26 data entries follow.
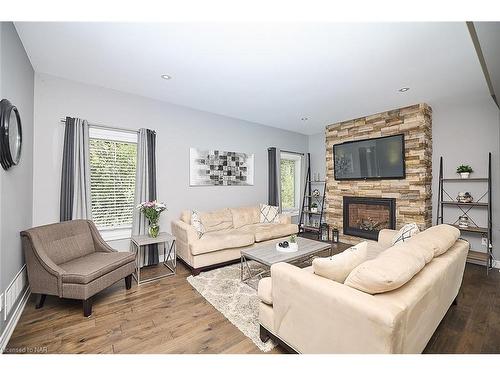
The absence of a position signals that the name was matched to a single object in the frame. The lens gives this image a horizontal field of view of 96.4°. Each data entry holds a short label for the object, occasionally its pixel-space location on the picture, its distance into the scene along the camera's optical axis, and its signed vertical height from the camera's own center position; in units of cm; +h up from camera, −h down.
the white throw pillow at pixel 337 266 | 148 -53
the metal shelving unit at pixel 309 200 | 568 -34
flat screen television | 408 +56
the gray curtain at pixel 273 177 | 518 +24
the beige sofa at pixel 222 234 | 317 -76
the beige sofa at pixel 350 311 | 111 -73
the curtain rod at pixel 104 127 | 292 +89
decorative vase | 324 -61
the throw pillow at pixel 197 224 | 340 -57
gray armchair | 209 -79
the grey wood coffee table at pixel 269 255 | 262 -83
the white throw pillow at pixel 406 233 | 251 -53
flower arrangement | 326 -35
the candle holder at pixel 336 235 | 494 -107
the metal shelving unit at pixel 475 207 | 329 -36
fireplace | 423 -58
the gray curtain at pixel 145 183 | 342 +8
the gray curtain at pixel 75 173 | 285 +20
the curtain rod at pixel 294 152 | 560 +90
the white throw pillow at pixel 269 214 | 455 -55
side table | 295 -99
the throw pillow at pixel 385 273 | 124 -50
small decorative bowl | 287 -79
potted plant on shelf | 355 +26
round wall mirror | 171 +45
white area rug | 194 -121
